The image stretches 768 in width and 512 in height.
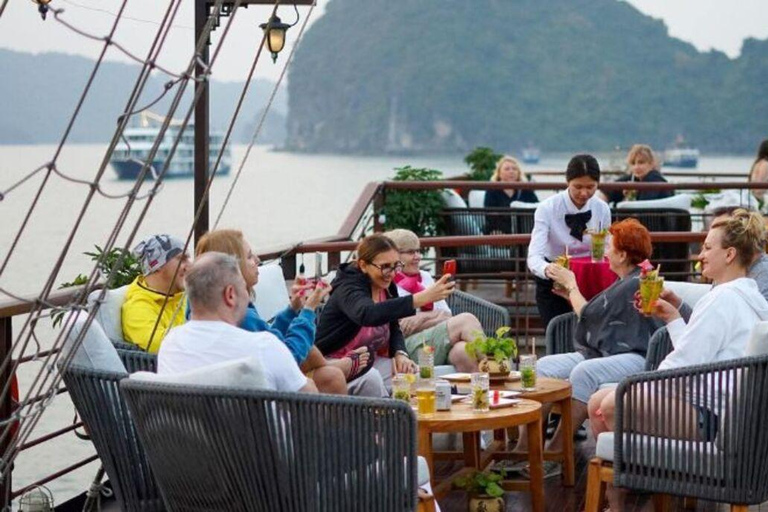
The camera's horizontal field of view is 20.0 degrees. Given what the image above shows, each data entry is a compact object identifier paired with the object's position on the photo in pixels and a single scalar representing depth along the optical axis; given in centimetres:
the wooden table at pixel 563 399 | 843
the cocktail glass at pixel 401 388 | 768
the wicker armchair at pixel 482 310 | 1048
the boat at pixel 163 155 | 5429
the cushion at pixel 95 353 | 661
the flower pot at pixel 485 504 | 795
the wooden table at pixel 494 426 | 748
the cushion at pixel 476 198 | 2068
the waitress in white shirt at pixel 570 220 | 1063
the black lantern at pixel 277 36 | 1223
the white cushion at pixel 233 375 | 573
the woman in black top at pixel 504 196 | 1700
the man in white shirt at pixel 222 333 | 598
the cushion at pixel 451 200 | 1777
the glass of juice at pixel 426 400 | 761
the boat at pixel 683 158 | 10465
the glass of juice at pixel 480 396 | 772
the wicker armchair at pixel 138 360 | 730
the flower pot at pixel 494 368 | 858
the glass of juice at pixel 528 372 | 847
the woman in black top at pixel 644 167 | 1713
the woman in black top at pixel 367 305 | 876
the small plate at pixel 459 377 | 876
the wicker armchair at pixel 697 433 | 658
